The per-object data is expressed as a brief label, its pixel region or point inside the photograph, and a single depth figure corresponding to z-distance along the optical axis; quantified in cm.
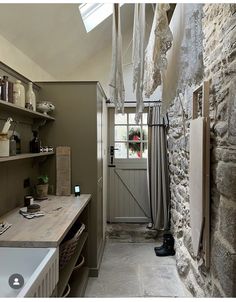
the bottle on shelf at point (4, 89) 197
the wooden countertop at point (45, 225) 165
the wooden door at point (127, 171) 491
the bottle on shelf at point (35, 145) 276
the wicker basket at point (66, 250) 210
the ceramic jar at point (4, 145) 197
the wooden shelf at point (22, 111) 197
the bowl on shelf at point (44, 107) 288
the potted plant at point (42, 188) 286
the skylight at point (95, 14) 333
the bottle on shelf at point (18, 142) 247
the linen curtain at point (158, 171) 429
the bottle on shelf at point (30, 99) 251
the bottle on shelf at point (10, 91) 207
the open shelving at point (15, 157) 188
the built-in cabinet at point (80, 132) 308
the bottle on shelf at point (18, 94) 221
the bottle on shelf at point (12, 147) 220
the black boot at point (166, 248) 361
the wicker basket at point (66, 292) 215
